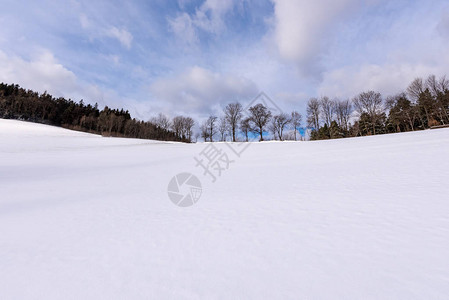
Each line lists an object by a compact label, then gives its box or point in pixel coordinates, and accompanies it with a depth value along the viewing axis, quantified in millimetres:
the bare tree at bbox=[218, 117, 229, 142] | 59759
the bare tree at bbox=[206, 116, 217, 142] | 62562
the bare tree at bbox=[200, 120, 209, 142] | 64562
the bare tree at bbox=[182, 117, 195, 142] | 69188
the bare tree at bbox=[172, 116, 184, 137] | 69562
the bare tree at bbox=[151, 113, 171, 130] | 76312
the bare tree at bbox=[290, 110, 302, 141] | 55609
